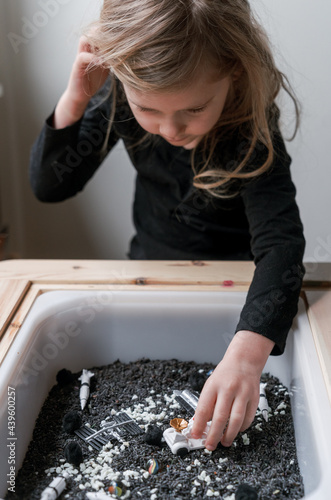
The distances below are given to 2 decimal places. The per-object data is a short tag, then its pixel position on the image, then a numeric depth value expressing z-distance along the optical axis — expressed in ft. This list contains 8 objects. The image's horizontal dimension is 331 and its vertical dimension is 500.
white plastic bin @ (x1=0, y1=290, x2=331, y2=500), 2.48
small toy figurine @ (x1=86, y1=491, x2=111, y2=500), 1.84
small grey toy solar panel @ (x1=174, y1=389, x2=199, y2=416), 2.36
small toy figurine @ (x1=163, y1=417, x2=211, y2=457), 2.10
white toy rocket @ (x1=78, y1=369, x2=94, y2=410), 2.41
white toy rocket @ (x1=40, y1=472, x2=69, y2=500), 1.86
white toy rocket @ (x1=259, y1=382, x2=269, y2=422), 2.32
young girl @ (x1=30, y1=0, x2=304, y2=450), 2.27
